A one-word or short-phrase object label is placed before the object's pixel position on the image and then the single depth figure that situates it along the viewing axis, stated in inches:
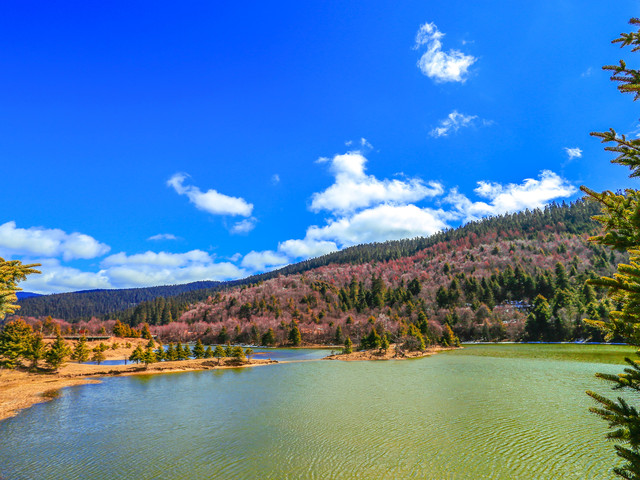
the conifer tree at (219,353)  2770.7
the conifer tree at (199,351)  2957.7
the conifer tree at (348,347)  3327.0
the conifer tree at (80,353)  3102.9
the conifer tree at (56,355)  2313.0
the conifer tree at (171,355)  2834.6
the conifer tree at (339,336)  5107.8
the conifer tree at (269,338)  5310.0
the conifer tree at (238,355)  2792.8
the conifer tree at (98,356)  3292.3
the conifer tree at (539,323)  4020.7
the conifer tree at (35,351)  2252.7
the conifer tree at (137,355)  2650.3
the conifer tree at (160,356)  2805.1
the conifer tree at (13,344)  2105.1
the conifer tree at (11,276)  626.8
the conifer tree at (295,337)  5211.6
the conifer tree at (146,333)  5492.1
